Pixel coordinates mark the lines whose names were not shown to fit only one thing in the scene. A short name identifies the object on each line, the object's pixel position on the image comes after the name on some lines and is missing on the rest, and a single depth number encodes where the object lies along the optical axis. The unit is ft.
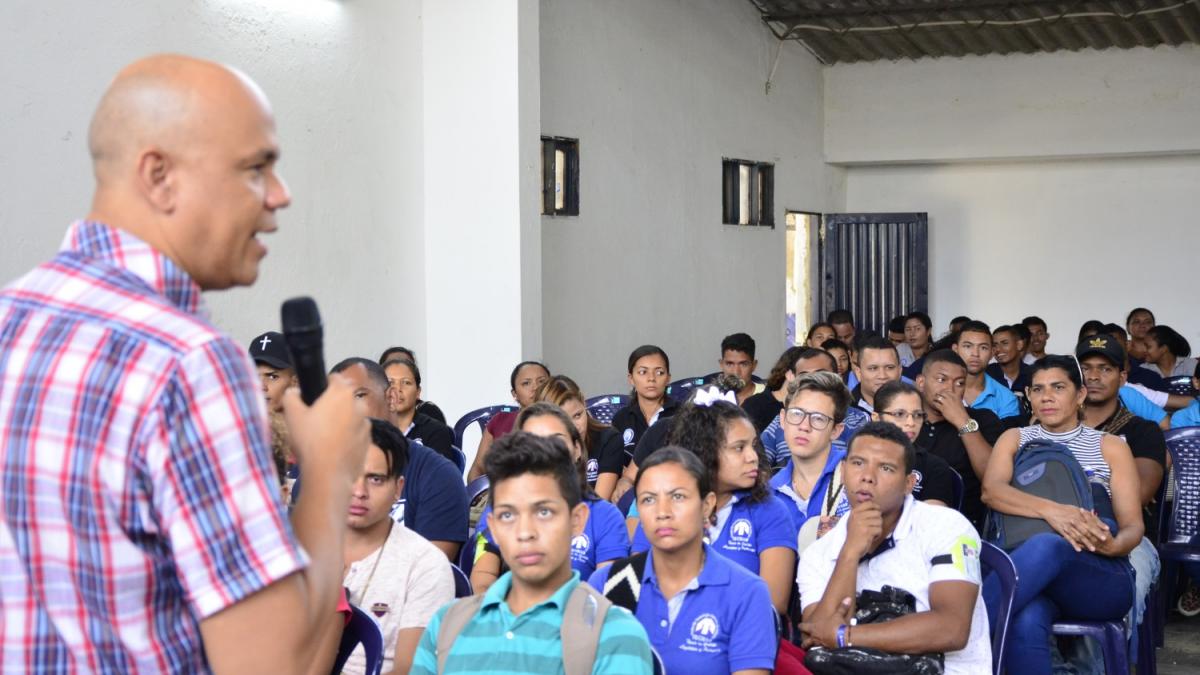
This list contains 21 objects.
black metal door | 39.45
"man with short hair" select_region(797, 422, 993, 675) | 10.09
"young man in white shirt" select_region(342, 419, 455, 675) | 9.46
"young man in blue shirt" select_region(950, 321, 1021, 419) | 19.85
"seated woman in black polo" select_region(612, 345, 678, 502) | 19.40
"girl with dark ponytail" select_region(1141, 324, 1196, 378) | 28.17
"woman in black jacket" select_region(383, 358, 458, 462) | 16.92
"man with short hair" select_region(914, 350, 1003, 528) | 15.75
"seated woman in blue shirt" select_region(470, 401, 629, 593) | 11.48
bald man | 3.54
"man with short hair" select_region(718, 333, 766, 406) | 23.18
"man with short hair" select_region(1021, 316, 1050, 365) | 31.99
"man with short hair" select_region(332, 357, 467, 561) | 12.67
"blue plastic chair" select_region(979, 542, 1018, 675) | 10.96
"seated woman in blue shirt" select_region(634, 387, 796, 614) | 11.21
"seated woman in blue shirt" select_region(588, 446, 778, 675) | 9.11
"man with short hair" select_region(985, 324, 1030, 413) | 26.19
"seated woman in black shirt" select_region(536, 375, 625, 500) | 16.10
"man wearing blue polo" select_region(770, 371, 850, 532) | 13.46
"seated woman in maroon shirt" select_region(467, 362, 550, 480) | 18.83
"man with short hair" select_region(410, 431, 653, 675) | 7.66
